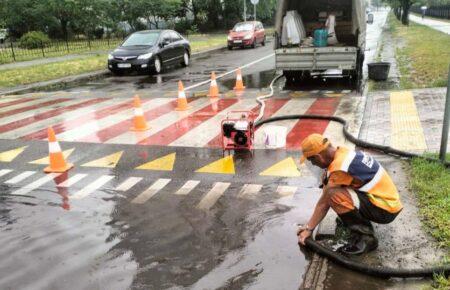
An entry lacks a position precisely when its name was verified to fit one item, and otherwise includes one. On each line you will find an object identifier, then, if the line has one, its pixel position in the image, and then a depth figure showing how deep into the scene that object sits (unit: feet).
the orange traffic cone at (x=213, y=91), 41.43
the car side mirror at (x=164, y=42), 62.36
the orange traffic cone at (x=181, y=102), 36.27
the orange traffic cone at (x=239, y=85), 44.98
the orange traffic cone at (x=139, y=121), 30.42
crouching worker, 13.21
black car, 59.47
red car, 96.58
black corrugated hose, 12.32
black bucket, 42.82
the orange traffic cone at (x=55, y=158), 23.30
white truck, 41.45
